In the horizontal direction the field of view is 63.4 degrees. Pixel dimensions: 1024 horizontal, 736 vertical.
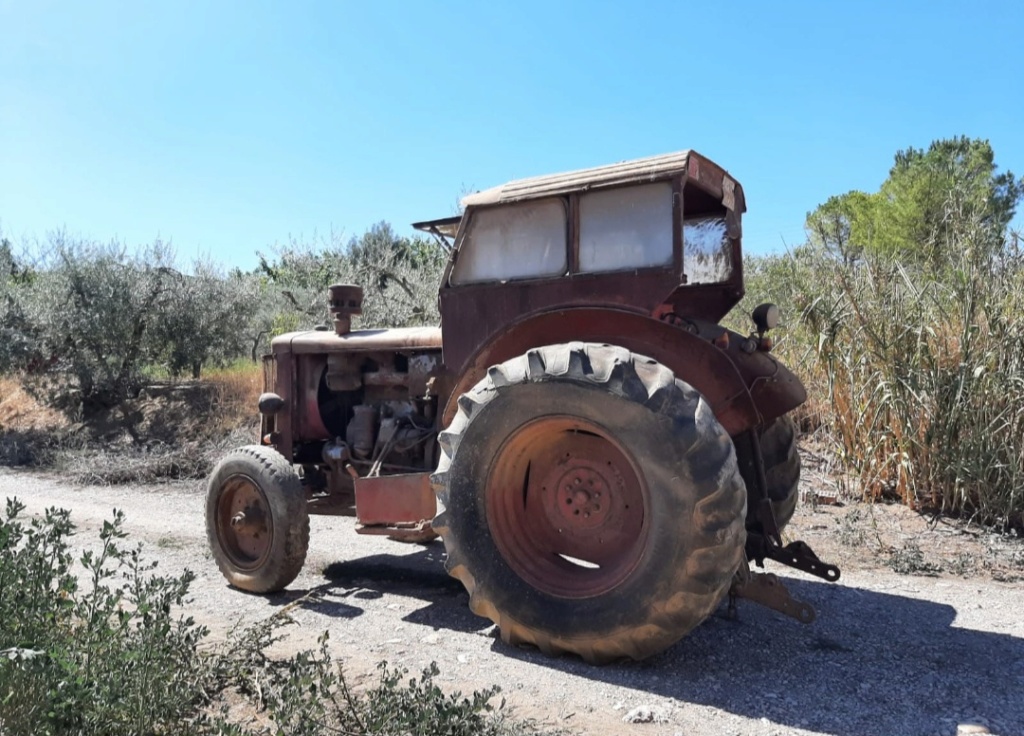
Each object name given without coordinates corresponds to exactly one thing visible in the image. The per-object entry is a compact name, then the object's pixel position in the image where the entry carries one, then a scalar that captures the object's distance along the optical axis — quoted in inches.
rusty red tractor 143.9
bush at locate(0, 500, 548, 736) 102.0
